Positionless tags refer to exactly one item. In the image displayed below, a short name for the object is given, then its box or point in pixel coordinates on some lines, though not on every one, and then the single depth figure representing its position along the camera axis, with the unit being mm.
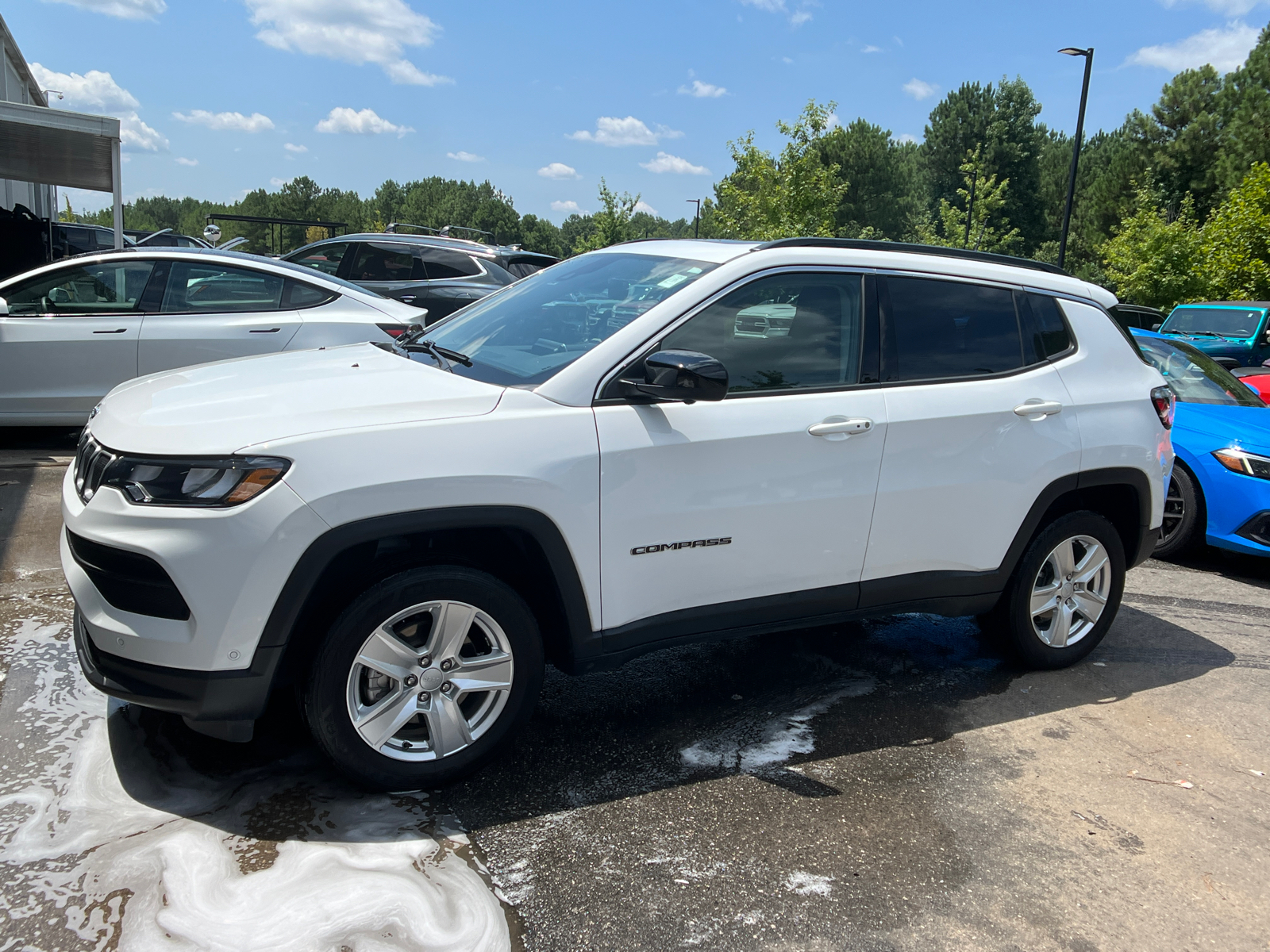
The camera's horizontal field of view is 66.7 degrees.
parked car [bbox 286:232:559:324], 11797
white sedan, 7098
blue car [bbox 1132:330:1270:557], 6219
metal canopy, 10120
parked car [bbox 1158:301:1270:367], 14406
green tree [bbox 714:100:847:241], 32719
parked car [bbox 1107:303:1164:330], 17016
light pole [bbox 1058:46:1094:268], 24078
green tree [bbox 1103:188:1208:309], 26984
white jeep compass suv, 2766
